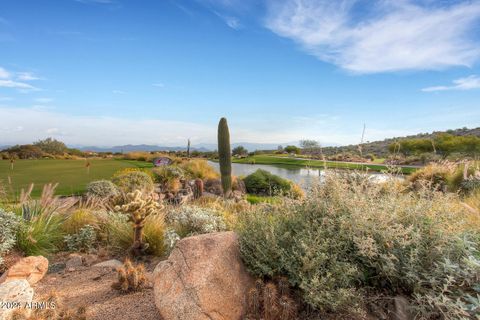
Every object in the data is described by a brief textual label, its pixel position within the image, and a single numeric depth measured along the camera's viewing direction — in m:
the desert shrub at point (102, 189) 10.01
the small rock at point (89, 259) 5.18
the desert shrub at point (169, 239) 4.92
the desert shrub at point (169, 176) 14.80
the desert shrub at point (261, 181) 16.42
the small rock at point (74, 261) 5.00
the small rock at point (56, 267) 4.88
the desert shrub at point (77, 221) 6.38
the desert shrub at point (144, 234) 5.48
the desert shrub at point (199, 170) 18.17
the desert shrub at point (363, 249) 2.46
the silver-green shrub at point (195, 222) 5.76
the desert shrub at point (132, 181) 11.95
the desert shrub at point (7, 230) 4.83
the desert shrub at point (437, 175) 11.47
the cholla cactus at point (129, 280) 3.69
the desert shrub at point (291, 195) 3.56
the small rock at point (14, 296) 2.64
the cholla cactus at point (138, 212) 4.71
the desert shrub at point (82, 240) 5.89
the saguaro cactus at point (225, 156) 13.77
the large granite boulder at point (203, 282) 2.68
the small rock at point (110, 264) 4.86
